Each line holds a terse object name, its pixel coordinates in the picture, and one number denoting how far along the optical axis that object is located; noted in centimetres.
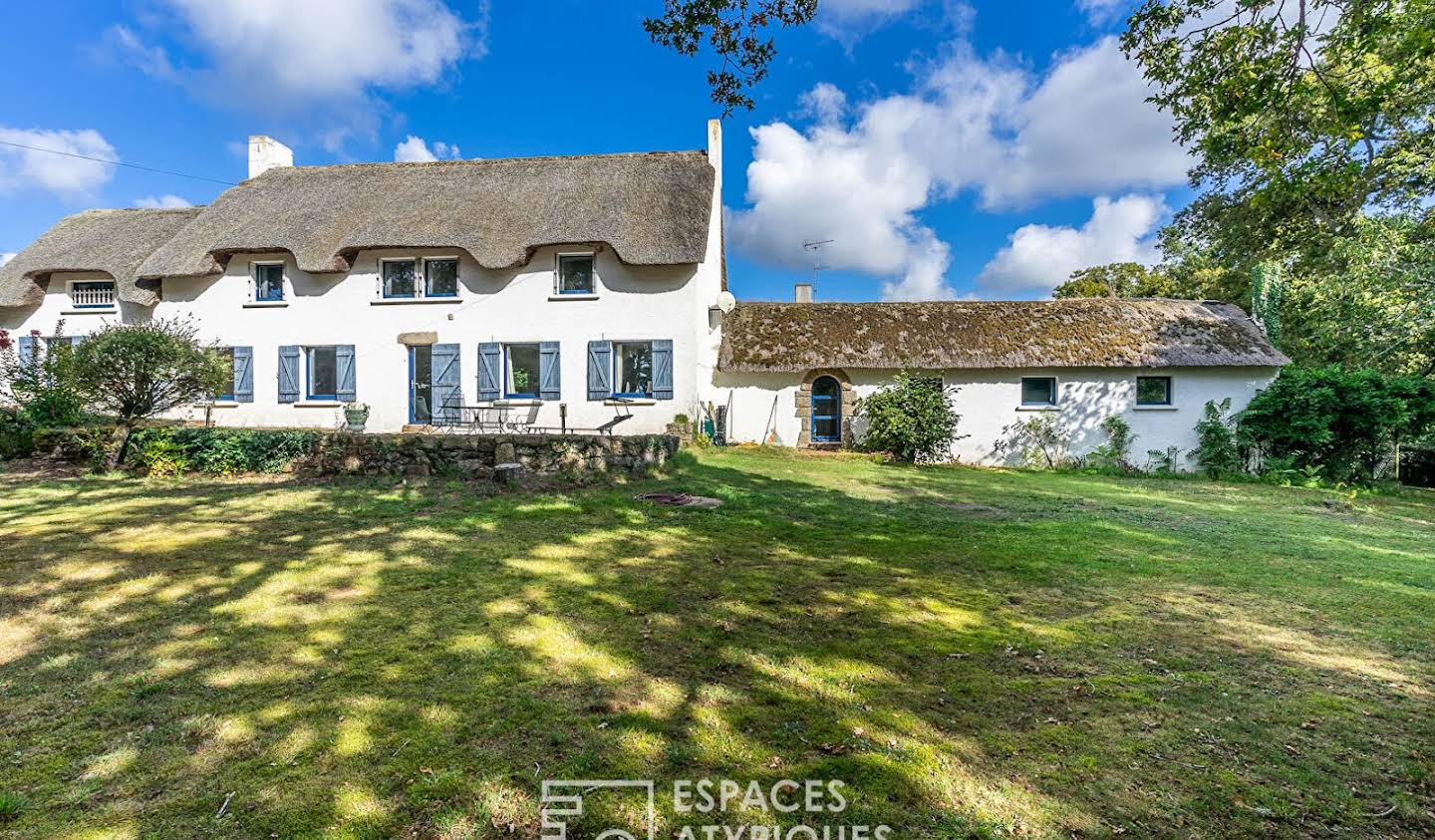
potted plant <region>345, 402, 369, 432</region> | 1435
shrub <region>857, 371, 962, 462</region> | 1452
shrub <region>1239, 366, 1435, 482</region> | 1338
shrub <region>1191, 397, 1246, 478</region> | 1487
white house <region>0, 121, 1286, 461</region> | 1470
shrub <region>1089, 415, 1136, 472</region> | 1521
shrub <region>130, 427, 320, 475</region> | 1003
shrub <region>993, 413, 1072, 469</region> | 1552
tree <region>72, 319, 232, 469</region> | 947
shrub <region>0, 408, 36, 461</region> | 1055
